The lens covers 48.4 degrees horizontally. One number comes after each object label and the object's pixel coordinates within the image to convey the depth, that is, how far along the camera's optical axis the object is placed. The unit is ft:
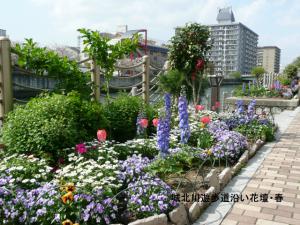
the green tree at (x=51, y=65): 18.11
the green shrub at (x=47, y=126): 14.12
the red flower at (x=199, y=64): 27.28
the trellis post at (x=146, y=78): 28.09
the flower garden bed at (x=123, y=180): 9.53
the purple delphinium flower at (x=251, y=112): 23.17
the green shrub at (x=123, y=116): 19.60
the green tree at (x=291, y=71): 78.38
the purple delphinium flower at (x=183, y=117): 15.66
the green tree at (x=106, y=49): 19.95
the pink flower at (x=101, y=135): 13.80
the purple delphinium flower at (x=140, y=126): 19.04
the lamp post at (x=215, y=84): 35.65
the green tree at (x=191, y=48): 27.81
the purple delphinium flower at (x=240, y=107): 24.30
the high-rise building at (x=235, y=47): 280.45
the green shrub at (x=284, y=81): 66.10
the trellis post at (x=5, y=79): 17.16
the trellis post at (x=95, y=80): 21.25
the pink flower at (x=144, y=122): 16.96
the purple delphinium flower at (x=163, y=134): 13.28
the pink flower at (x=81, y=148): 13.39
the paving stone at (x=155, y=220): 9.09
